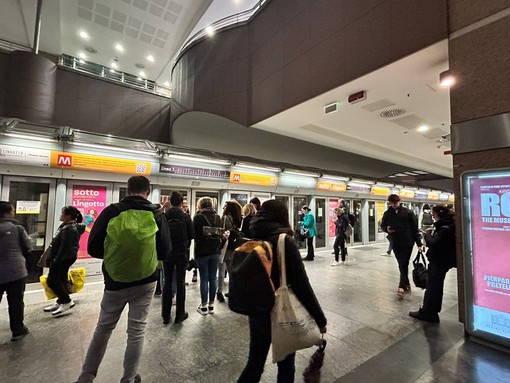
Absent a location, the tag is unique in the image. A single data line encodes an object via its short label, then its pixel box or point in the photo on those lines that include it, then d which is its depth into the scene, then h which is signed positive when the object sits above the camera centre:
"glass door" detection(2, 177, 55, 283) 4.74 -0.07
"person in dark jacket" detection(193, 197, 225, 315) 3.53 -0.56
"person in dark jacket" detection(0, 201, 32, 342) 2.82 -0.71
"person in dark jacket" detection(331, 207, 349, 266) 7.06 -0.62
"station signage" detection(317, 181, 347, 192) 8.68 +0.80
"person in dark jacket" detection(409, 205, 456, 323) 3.17 -0.60
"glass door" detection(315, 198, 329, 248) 9.43 -0.42
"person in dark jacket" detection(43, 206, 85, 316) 3.40 -0.66
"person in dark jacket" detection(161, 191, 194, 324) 3.28 -0.71
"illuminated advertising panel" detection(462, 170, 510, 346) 2.44 -0.41
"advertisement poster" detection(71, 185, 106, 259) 5.26 +0.05
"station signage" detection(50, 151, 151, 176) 4.61 +0.81
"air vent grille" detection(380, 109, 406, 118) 4.89 +1.91
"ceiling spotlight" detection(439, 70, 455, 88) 3.09 +1.64
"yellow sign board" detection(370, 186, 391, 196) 10.76 +0.83
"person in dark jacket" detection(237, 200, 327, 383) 1.66 -0.69
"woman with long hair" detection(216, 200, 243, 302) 3.93 -0.20
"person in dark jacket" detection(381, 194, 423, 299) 4.38 -0.43
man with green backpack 1.88 -0.48
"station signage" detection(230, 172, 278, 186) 6.65 +0.79
